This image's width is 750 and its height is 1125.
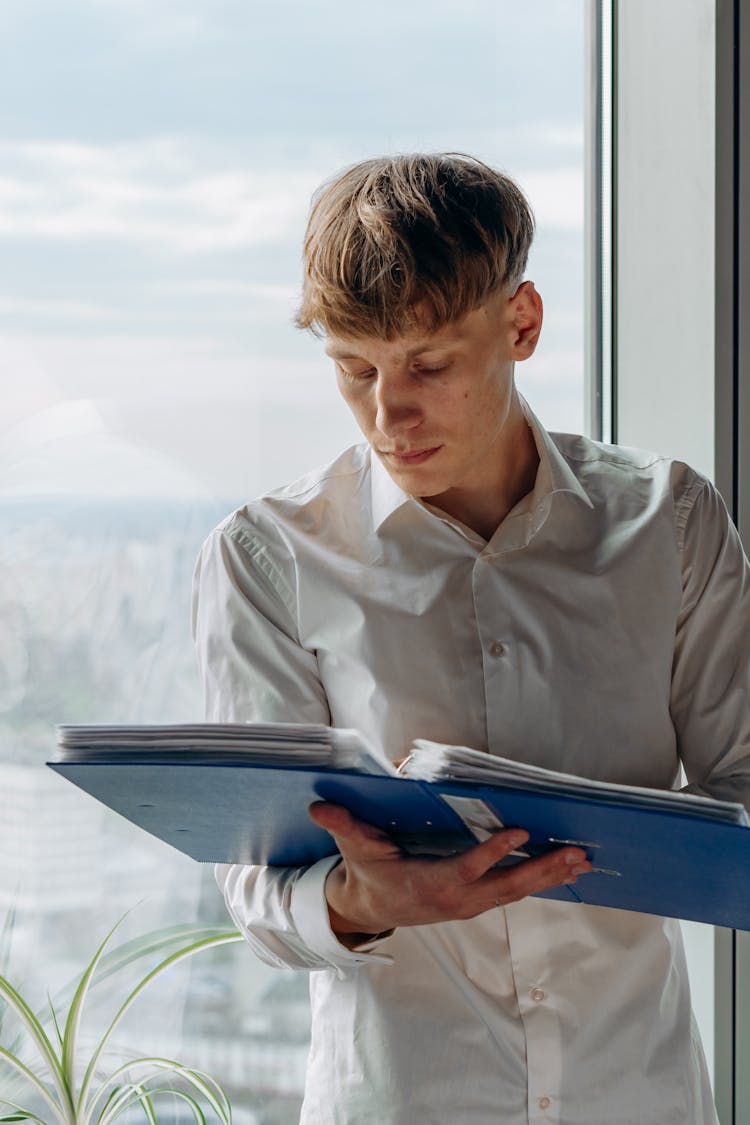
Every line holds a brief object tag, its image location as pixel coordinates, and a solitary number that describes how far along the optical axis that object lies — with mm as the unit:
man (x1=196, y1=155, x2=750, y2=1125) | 2136
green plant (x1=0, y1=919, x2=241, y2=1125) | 2686
